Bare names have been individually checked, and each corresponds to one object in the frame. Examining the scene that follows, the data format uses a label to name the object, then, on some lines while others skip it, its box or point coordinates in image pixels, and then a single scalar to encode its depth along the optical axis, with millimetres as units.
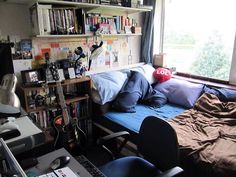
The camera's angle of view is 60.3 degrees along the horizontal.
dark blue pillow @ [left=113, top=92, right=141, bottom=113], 2420
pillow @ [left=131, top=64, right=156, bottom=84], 2941
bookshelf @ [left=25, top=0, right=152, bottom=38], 1987
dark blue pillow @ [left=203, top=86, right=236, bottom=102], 2324
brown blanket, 1535
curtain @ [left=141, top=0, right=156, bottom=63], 3083
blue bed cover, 2137
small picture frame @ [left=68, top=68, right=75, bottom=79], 2327
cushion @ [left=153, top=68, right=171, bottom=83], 2943
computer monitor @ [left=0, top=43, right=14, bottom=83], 1455
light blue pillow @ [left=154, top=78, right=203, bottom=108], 2516
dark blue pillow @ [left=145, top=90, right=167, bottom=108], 2594
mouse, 1097
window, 2670
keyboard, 1098
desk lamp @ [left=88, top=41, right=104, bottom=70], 2541
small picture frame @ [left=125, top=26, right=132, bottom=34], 2823
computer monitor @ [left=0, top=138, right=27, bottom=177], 780
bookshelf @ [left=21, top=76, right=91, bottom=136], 2088
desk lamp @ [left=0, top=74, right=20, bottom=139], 1064
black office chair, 1355
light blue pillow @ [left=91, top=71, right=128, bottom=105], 2395
